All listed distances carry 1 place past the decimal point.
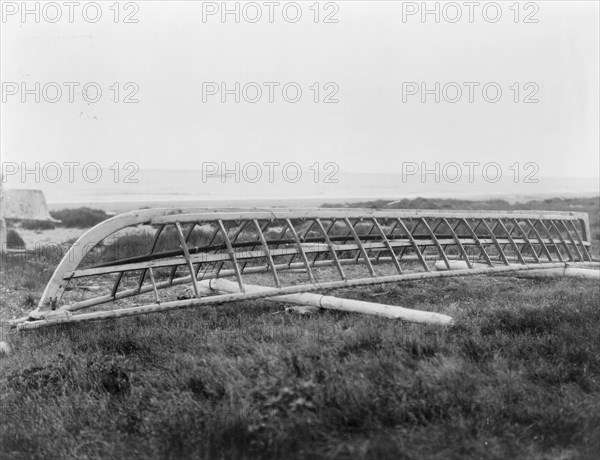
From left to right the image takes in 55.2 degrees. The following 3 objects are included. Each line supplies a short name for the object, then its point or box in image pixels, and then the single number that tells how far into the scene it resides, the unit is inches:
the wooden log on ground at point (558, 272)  434.3
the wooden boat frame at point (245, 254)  284.8
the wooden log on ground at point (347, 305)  272.2
